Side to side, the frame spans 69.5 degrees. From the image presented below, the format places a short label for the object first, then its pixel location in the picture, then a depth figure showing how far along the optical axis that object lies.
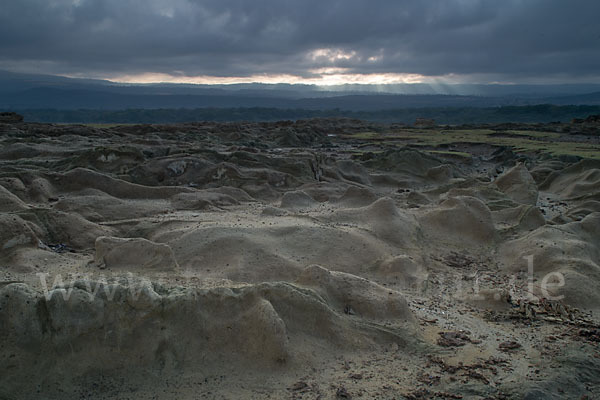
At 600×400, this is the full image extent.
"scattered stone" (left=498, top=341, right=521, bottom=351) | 4.27
